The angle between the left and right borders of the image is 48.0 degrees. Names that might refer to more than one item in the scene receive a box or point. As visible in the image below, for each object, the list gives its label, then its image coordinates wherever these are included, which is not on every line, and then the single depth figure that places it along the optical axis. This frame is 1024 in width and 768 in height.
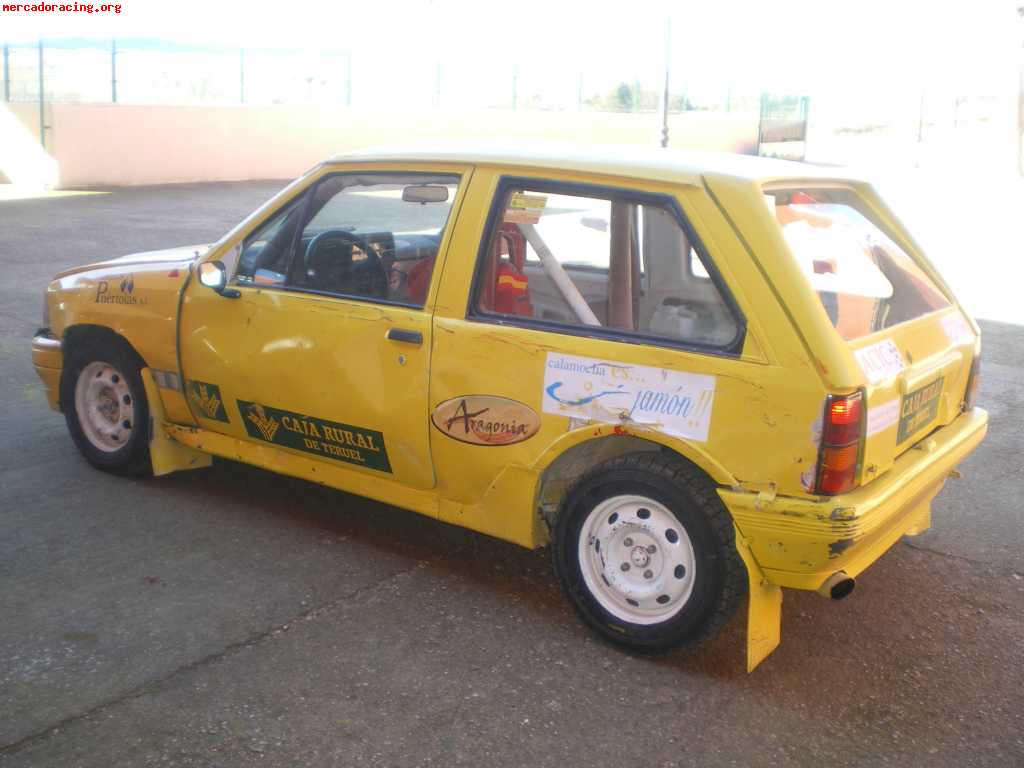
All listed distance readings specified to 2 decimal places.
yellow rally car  3.51
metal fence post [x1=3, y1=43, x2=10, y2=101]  19.73
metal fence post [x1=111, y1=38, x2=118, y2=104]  20.55
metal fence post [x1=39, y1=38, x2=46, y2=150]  19.45
